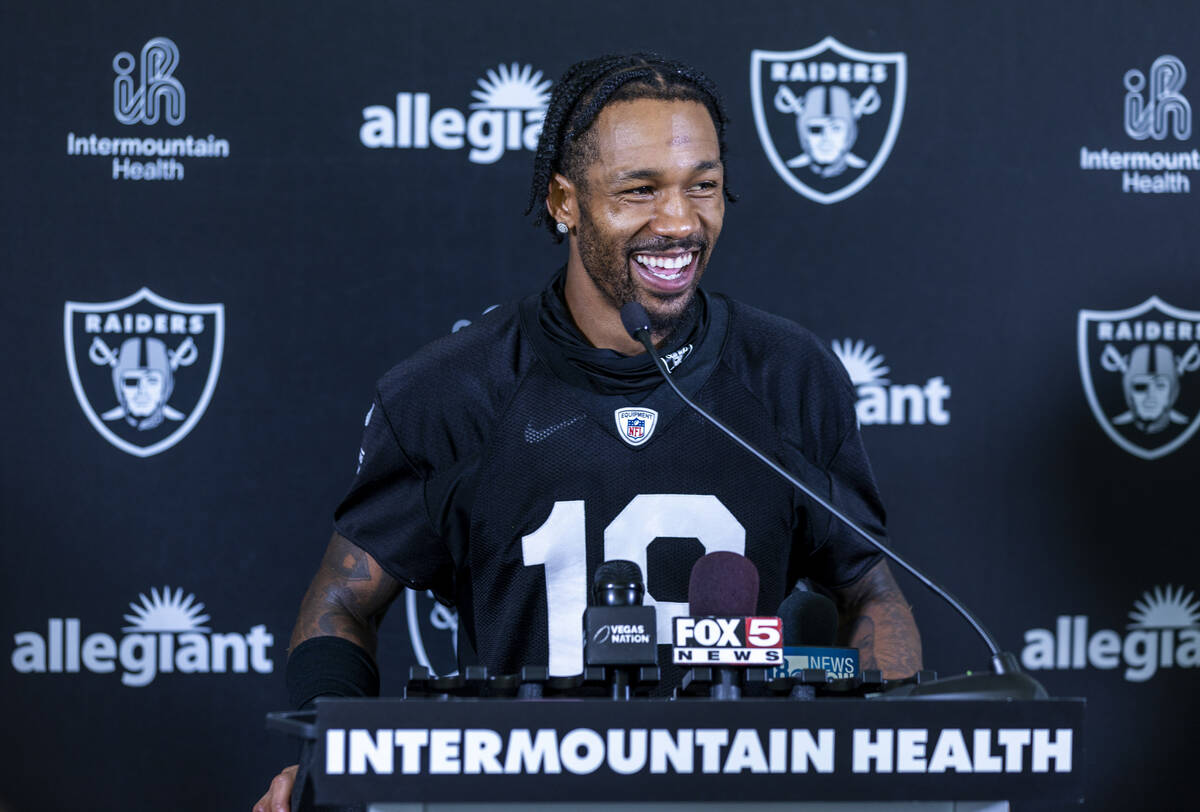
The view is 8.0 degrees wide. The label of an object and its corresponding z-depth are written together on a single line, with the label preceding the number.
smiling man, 6.75
